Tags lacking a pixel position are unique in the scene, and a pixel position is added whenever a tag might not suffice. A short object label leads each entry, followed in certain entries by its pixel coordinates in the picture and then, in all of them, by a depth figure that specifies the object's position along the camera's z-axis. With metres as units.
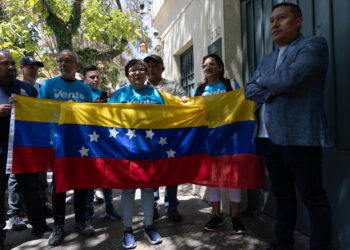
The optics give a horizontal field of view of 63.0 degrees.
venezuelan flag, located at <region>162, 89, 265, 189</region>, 3.36
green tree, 7.53
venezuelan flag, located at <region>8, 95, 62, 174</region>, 3.27
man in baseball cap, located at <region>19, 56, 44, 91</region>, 4.39
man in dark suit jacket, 2.24
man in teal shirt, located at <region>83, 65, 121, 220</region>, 3.82
